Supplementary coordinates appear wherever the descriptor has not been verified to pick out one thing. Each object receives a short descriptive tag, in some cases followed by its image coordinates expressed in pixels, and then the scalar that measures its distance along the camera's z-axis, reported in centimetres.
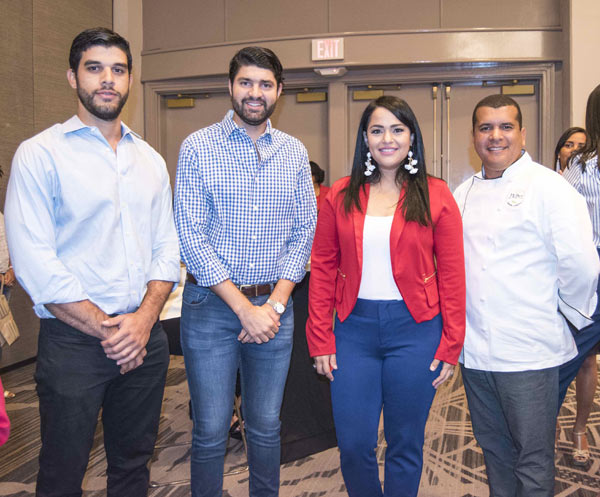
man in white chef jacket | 181
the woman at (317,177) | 512
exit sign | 573
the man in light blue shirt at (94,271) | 156
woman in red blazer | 183
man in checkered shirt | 187
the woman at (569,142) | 388
